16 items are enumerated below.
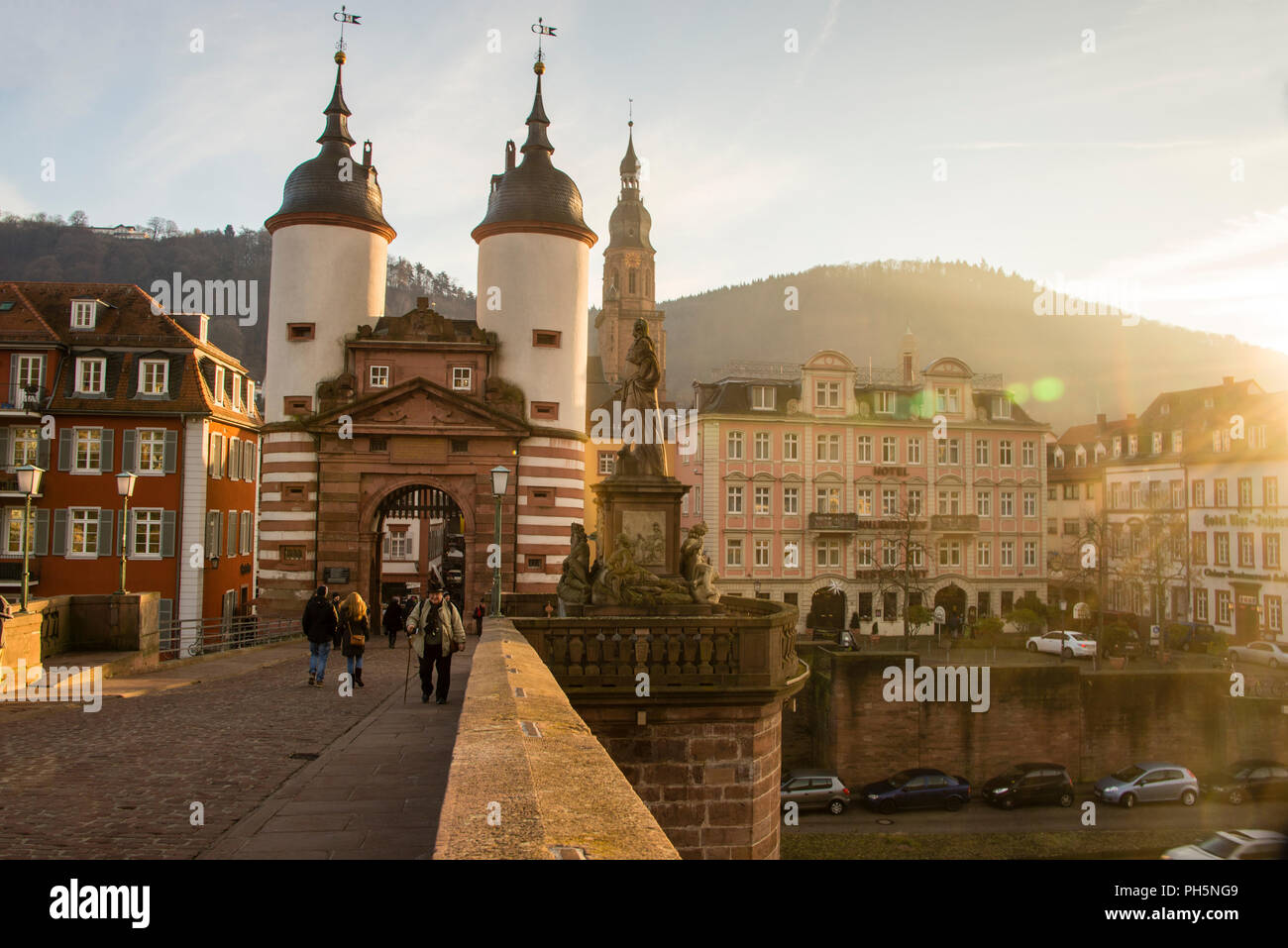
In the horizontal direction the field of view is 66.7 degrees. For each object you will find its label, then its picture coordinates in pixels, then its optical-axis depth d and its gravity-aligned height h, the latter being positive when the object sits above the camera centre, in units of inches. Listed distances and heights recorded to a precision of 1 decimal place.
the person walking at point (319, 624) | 651.5 -59.4
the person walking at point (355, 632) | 653.9 -65.9
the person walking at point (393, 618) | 987.9 -84.2
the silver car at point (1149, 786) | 1282.0 -322.0
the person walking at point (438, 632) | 507.2 -50.2
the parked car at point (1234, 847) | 914.1 -289.3
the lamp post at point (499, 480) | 823.1 +47.3
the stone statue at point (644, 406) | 696.4 +94.6
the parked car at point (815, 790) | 1224.8 -316.3
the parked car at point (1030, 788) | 1275.8 -322.3
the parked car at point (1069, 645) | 1673.2 -178.2
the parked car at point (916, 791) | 1245.1 -324.0
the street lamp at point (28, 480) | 708.7 +37.8
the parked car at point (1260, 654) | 1654.8 -192.1
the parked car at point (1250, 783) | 1321.4 -328.1
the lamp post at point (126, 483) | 805.9 +40.8
